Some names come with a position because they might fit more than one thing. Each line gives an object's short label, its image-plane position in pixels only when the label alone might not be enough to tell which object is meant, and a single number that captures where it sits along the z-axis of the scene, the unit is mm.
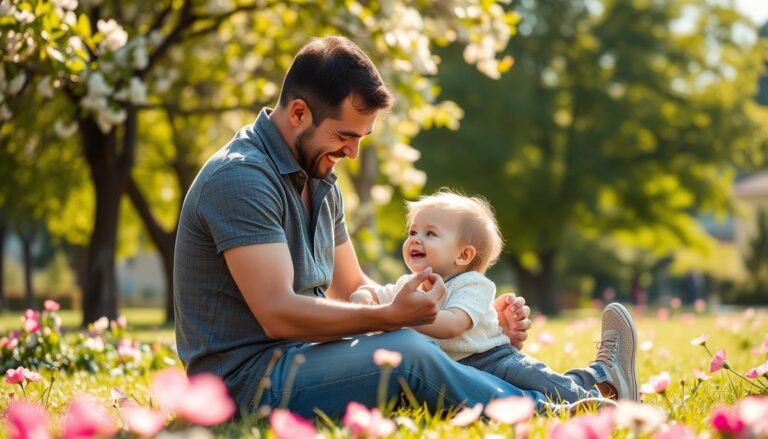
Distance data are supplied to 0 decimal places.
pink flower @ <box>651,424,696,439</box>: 2057
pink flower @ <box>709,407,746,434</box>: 2287
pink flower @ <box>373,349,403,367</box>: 2564
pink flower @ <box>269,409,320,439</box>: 2076
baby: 4012
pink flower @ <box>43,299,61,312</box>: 6262
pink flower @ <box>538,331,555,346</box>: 6085
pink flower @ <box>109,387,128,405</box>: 3850
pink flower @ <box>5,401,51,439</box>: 1984
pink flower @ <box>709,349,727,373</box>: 3688
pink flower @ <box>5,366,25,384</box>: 3758
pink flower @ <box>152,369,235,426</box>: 1856
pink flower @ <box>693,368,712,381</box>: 3990
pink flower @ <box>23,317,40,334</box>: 5836
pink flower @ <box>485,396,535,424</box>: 2217
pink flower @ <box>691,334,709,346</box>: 4137
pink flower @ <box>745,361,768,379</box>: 3756
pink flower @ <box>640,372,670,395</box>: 3732
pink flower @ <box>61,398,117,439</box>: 1926
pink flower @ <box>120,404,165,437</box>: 1888
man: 3426
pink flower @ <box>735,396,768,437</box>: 2061
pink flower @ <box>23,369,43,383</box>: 3849
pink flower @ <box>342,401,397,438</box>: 2324
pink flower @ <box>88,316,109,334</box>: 6379
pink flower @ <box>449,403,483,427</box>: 2602
